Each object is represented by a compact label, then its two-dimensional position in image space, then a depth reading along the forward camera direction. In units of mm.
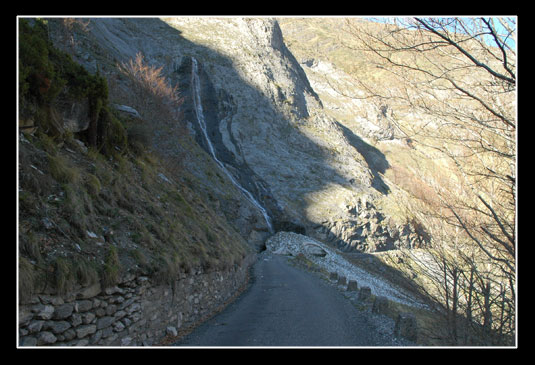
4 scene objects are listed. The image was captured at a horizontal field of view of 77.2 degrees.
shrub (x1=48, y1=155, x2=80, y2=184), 5537
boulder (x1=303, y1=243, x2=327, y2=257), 24192
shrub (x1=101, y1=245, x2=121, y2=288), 4582
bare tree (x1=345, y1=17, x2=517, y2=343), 4559
